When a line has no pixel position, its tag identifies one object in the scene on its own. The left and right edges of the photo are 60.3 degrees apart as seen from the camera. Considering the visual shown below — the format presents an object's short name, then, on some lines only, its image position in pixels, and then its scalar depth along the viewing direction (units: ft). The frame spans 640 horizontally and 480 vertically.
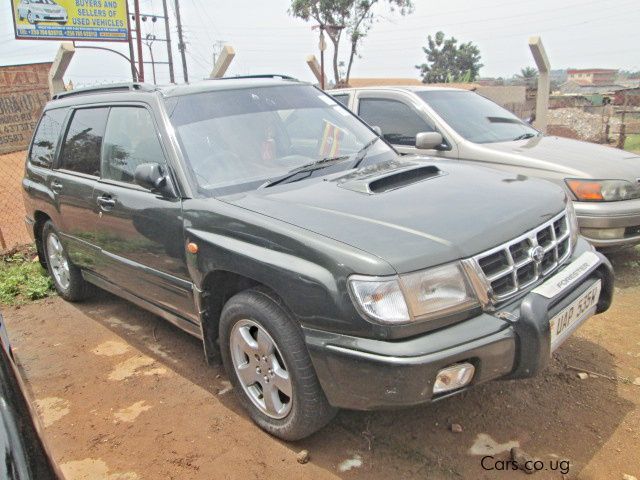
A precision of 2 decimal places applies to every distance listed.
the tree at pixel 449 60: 192.13
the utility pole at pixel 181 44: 118.48
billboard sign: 55.72
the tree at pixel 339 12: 96.37
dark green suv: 7.48
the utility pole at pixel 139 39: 60.49
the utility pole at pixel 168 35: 101.04
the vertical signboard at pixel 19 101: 54.03
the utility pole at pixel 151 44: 98.46
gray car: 15.17
